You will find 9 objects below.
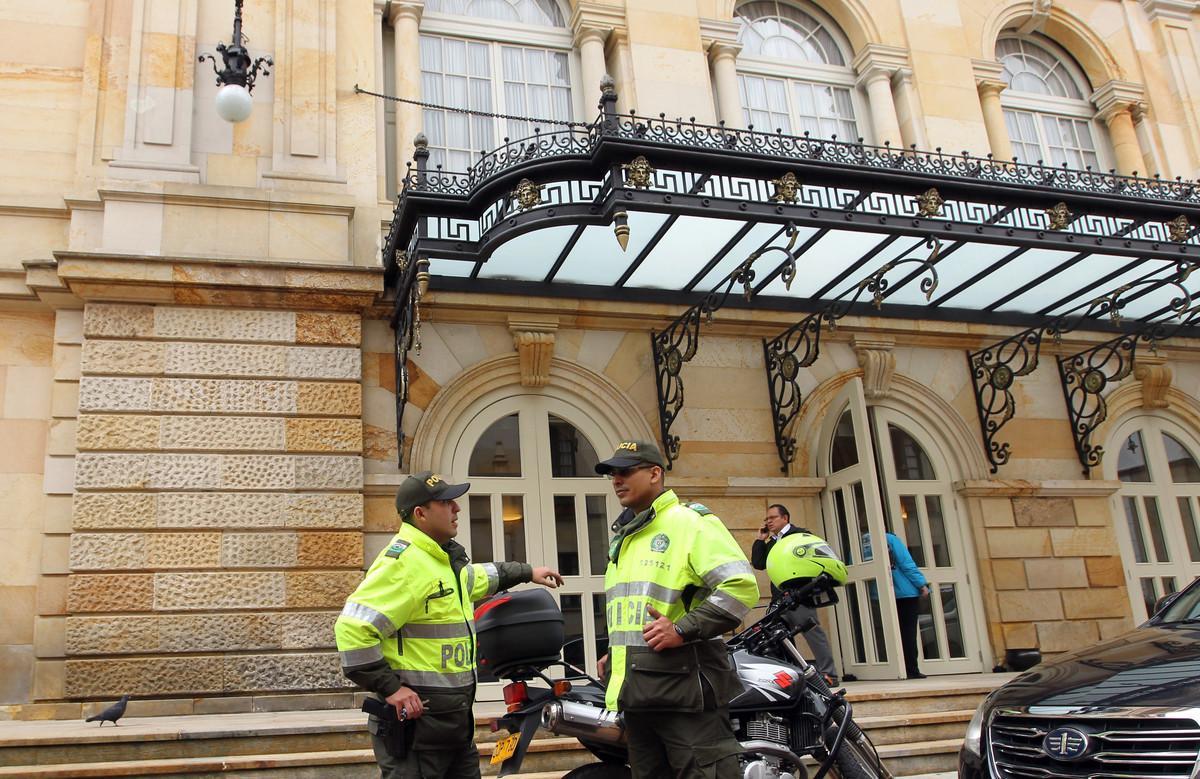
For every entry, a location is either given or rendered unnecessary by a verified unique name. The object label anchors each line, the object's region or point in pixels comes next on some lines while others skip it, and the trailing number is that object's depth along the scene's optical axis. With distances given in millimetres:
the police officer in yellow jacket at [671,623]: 4297
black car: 4184
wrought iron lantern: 9453
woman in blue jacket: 10469
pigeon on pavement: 7242
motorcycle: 4629
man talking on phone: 8539
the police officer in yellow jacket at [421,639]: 4336
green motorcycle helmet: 5750
